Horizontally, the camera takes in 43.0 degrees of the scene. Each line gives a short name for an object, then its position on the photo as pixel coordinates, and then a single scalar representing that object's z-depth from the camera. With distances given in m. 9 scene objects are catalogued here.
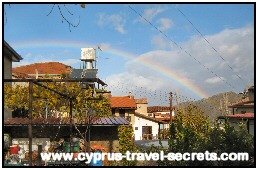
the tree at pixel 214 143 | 8.32
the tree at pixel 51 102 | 15.60
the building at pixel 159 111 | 49.95
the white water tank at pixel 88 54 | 16.33
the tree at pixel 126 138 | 17.39
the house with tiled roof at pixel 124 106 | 34.56
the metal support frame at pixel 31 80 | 8.53
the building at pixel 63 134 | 16.28
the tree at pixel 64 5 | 8.09
